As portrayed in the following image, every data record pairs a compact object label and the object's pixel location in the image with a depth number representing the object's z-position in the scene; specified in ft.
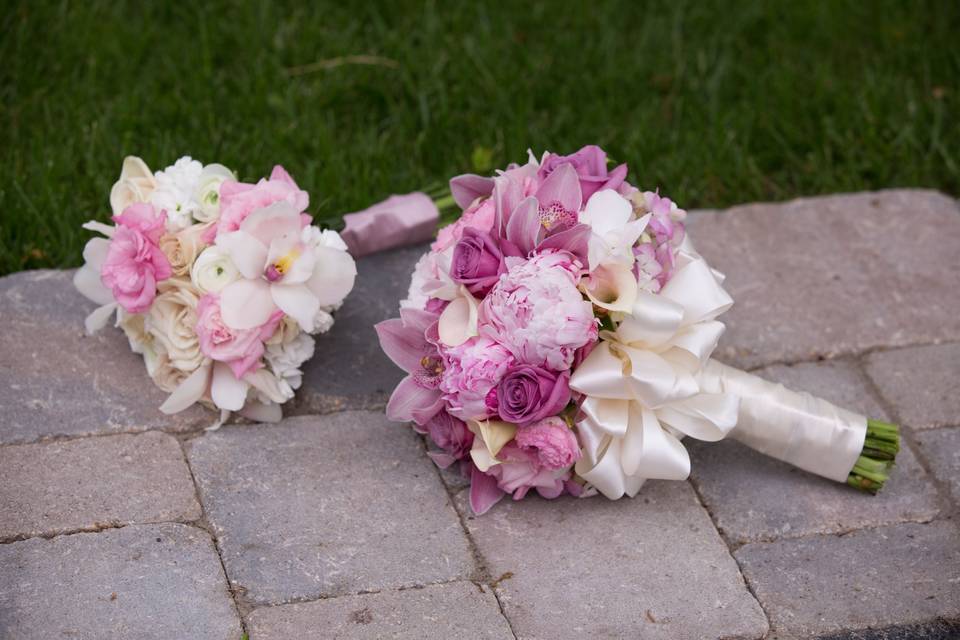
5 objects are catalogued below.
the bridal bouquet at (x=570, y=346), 11.38
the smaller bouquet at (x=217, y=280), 12.43
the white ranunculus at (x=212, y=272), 12.58
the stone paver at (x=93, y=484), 11.78
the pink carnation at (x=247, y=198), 12.67
